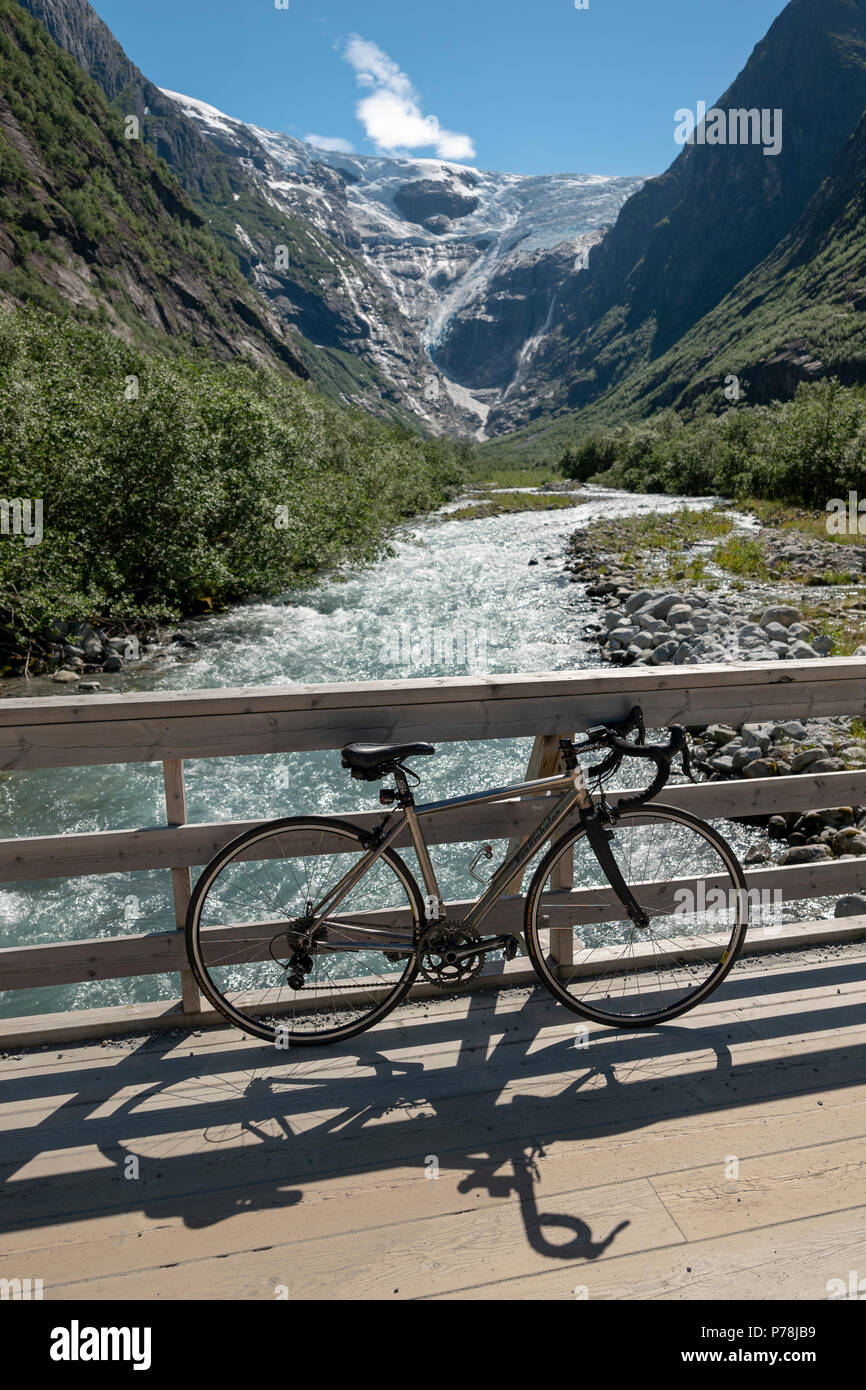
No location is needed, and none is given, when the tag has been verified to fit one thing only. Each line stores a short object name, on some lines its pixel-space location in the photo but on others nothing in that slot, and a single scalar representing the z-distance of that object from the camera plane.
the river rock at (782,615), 14.01
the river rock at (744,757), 9.09
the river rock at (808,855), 7.07
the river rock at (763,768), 8.74
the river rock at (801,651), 11.62
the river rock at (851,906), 5.95
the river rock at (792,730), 9.37
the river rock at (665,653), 13.77
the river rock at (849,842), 7.26
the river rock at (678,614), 15.47
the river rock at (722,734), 9.95
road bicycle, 3.18
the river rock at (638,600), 17.58
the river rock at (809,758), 8.20
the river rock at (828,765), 8.06
